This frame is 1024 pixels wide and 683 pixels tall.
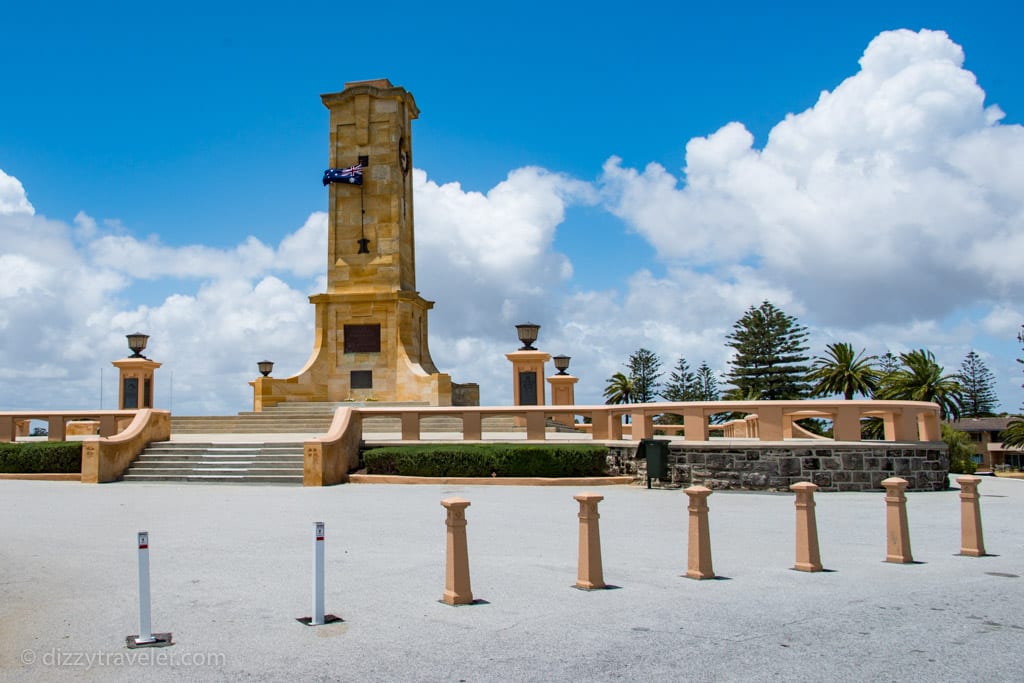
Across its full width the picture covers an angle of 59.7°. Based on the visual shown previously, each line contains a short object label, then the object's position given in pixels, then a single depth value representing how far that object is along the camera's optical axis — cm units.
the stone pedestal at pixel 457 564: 705
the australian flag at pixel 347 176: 3303
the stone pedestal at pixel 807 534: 870
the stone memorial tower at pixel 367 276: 3256
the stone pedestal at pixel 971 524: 993
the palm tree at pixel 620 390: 7012
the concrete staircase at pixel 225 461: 1806
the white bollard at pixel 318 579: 648
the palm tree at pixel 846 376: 5776
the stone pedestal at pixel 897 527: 928
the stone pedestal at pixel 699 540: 820
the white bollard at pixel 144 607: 591
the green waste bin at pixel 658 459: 1686
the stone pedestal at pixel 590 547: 768
